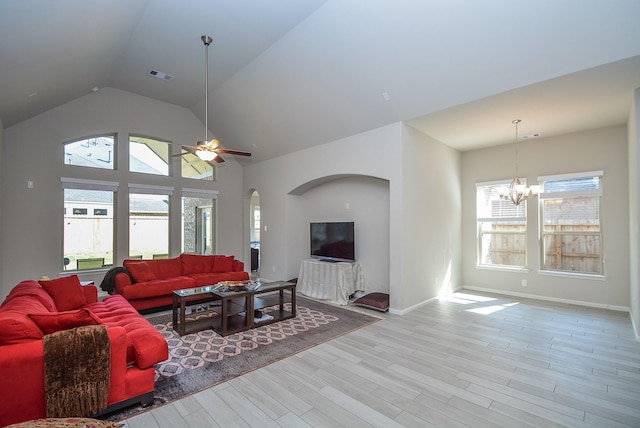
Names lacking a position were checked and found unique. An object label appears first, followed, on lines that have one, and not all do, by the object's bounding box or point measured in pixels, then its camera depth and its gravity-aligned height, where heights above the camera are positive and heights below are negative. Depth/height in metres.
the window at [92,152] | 6.06 +1.44
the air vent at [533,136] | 5.57 +1.57
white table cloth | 5.71 -1.25
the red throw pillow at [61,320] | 2.17 -0.75
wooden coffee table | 3.99 -1.33
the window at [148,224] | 6.75 -0.11
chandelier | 5.03 +0.47
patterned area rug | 2.78 -1.55
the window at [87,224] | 5.98 -0.09
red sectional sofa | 1.91 -1.02
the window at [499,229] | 6.19 -0.24
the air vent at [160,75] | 5.62 +2.80
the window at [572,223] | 5.37 -0.11
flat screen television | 6.04 -0.48
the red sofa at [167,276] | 4.76 -1.05
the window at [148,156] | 6.84 +1.52
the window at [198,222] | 7.61 -0.07
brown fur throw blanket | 2.00 -1.05
